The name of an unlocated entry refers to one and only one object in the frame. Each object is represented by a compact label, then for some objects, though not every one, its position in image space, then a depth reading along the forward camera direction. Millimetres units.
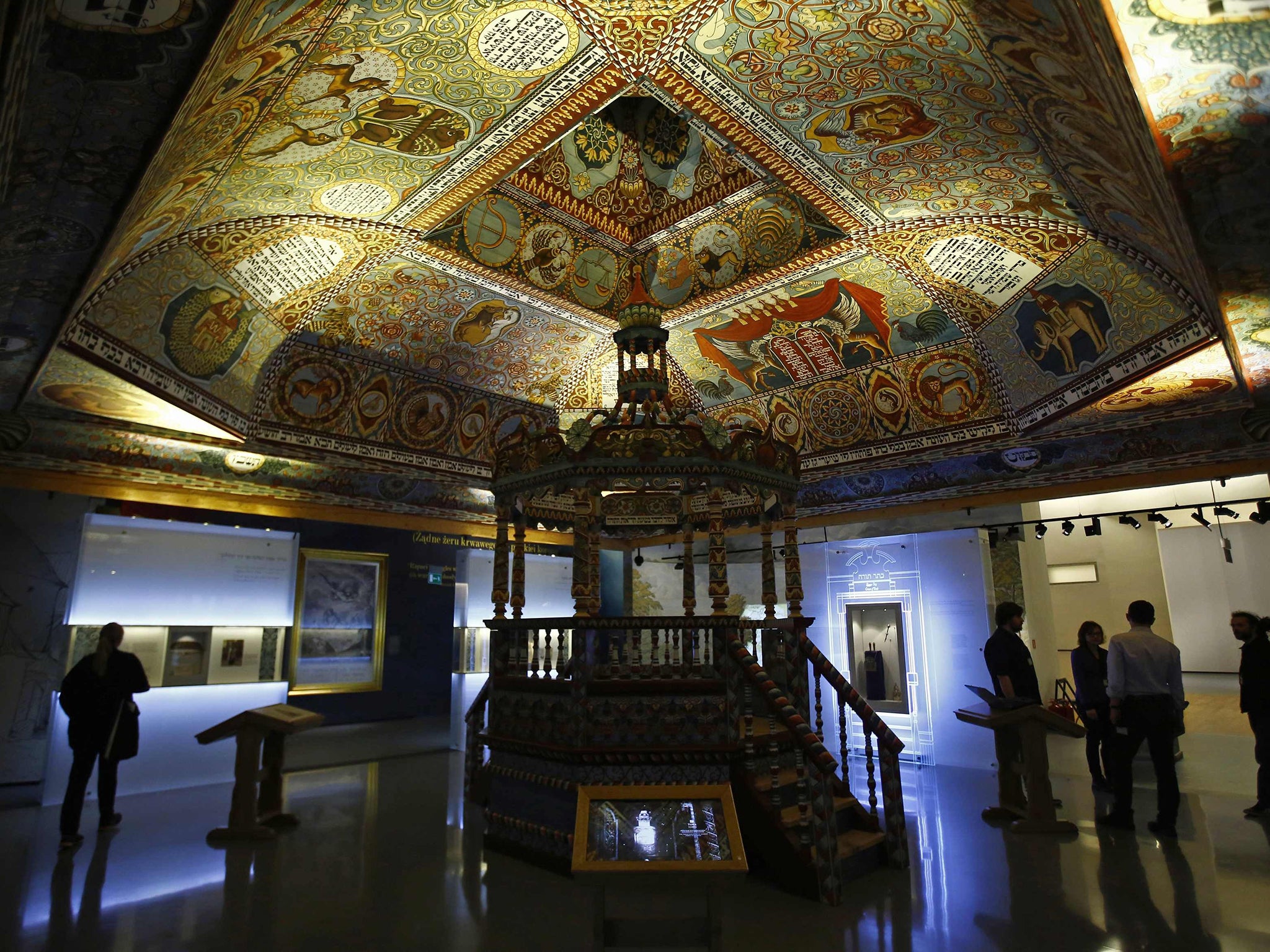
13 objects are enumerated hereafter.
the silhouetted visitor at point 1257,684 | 6426
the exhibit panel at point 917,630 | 9711
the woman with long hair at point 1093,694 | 7434
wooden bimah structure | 5309
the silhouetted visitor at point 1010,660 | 6840
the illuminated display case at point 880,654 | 10258
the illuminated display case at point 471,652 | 11367
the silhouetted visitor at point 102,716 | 5797
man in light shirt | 5852
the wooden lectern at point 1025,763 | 6078
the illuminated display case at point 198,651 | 8273
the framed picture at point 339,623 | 9750
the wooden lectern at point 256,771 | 6062
